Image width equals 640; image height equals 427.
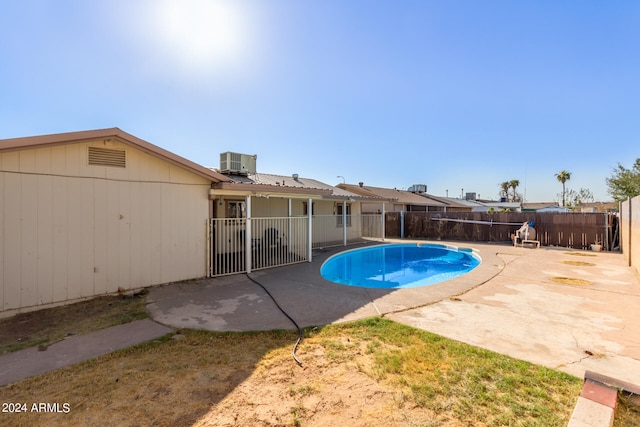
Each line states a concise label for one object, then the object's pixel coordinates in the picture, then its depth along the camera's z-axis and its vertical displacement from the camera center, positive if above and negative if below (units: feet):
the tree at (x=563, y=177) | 165.99 +21.60
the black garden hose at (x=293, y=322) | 12.96 -6.93
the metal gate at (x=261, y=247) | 30.32 -4.55
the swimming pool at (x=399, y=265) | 36.09 -8.58
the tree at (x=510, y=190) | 202.76 +16.62
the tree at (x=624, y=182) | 74.49 +8.50
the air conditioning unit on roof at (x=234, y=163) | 40.34 +7.17
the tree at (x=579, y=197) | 157.58 +8.85
